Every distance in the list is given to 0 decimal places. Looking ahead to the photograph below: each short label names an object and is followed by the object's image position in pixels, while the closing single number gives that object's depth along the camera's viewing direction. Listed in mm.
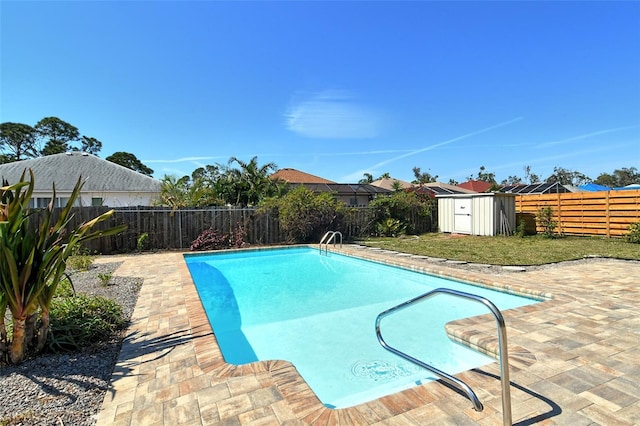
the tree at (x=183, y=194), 14961
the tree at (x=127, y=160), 43469
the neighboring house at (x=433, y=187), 30594
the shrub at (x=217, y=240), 13352
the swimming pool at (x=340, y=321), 3857
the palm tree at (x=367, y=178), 49334
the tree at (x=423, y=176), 52847
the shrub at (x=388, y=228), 16734
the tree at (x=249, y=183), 18609
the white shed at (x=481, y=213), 15141
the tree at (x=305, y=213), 14297
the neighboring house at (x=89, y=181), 21109
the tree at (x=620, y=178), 56197
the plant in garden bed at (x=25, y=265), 3055
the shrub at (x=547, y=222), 14711
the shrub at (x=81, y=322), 3625
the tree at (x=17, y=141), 35438
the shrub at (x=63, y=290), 4868
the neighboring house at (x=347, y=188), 27684
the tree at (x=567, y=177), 59812
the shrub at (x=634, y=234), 11906
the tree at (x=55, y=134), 37906
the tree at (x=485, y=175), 65369
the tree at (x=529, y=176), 65312
